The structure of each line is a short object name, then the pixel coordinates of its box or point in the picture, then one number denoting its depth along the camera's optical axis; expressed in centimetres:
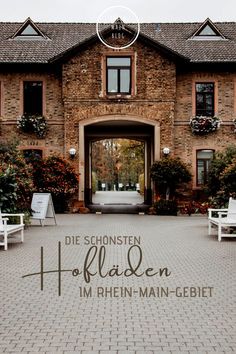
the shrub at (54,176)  2436
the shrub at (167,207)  2466
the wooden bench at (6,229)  1229
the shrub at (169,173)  2472
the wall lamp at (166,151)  2566
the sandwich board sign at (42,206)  1788
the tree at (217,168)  2159
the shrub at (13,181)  1595
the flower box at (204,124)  2597
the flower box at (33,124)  2588
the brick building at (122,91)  2572
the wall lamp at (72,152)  2570
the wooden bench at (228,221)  1409
